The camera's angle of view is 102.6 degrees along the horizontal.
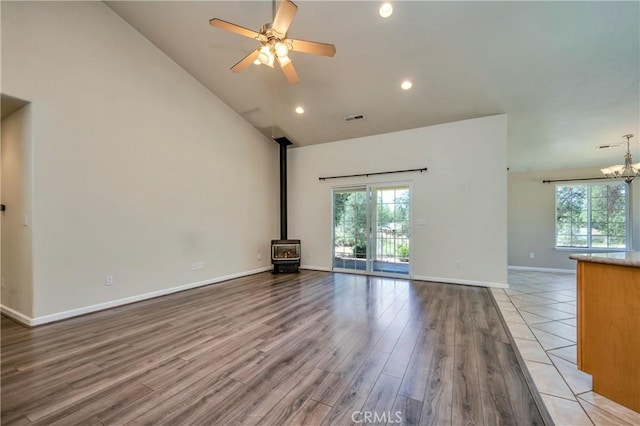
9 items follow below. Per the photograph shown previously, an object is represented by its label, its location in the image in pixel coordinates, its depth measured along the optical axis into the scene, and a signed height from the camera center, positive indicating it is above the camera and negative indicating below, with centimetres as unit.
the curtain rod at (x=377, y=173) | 524 +87
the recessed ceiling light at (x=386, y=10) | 304 +245
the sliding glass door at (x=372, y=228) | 551 -37
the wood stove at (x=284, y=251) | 602 -92
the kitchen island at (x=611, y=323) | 156 -74
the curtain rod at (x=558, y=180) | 628 +78
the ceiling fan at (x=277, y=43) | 253 +182
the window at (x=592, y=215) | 596 -8
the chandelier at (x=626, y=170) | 452 +76
